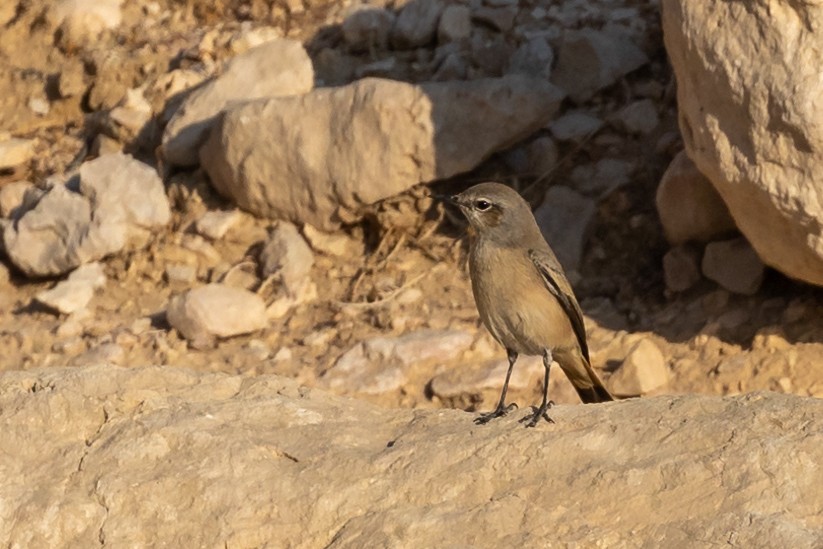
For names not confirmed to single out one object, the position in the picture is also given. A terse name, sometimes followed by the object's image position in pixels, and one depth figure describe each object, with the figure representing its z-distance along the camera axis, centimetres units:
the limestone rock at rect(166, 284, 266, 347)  1831
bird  1367
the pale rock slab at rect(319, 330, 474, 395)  1708
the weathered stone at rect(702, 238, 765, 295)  1691
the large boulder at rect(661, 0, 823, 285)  1414
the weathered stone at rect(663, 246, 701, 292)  1758
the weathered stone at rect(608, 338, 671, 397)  1627
